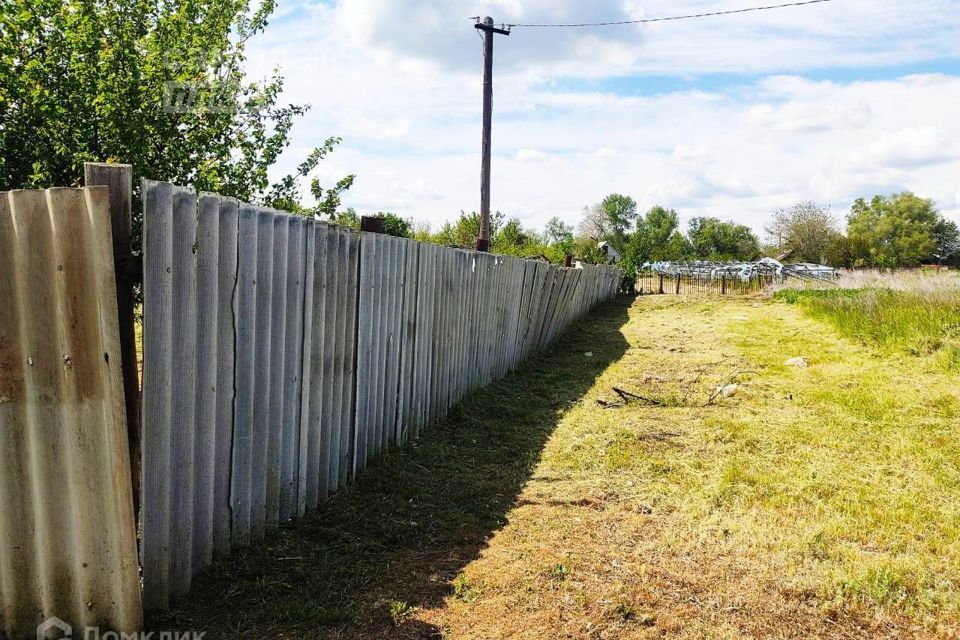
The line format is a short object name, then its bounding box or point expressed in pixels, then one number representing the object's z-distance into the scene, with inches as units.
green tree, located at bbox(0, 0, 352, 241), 204.2
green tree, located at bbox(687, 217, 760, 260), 3304.6
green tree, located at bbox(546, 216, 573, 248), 3507.9
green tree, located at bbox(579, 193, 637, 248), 3491.6
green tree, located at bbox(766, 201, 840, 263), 2434.8
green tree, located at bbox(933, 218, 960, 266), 2827.3
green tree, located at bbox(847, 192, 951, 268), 2684.5
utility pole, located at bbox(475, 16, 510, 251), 549.3
